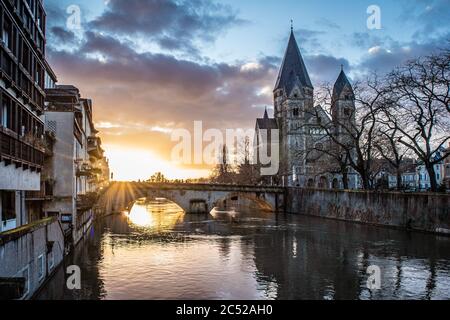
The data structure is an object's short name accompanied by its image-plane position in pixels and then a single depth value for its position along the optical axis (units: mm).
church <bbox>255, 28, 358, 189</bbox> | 113500
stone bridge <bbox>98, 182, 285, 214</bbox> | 66312
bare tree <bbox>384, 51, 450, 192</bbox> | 36331
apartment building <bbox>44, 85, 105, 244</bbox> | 30156
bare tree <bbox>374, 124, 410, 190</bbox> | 42450
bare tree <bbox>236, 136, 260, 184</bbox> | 91562
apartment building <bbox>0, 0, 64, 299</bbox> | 16030
